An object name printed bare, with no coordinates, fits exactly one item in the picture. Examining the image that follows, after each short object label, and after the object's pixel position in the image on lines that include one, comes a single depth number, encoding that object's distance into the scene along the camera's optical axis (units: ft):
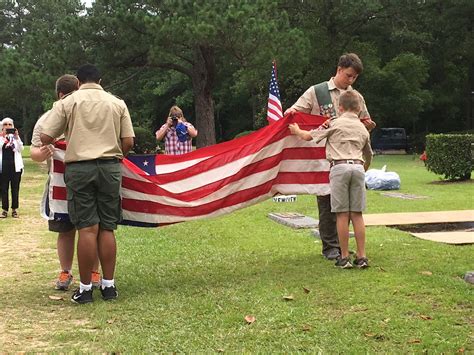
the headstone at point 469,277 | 16.72
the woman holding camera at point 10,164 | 36.19
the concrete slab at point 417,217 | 29.19
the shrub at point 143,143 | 98.07
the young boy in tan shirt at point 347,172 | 18.81
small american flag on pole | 39.81
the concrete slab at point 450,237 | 23.53
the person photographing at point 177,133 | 32.50
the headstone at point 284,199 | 39.38
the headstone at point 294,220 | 28.50
